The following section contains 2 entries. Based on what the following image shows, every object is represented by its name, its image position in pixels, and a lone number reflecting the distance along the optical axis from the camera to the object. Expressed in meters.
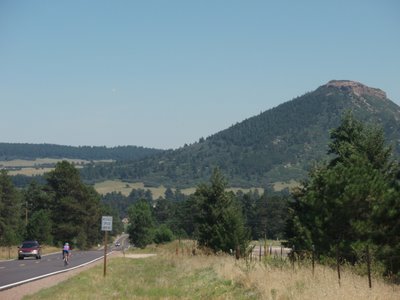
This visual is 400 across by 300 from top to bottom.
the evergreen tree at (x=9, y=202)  108.31
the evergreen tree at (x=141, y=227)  136.00
